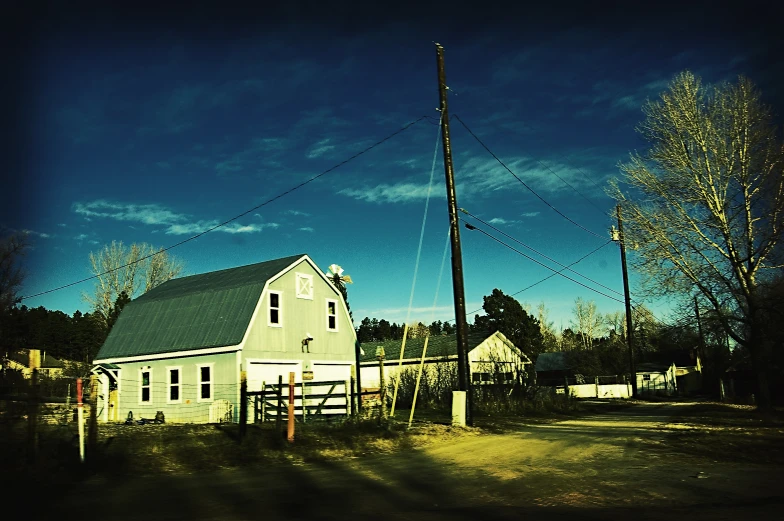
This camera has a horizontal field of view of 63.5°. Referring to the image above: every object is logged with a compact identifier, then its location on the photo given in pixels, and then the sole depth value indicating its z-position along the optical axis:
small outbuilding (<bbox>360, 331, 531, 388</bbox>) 40.94
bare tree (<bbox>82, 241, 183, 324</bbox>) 54.47
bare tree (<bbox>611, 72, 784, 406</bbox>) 22.20
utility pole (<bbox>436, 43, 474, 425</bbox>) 19.97
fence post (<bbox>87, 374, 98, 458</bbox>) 11.91
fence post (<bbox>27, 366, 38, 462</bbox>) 10.82
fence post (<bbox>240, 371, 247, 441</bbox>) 15.14
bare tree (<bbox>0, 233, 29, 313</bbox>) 11.30
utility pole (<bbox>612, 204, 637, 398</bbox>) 40.03
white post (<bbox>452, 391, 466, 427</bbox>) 19.30
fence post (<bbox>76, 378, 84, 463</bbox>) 11.35
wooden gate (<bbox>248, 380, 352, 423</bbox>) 19.05
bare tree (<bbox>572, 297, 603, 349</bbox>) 96.75
